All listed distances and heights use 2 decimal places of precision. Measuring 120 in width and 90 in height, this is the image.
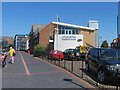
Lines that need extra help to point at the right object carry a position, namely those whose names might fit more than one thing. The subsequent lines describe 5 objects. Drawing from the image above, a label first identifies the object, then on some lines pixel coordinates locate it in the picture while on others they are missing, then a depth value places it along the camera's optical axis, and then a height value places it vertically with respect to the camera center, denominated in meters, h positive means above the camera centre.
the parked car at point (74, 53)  13.18 -0.88
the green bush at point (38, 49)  18.24 -0.58
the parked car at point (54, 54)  12.85 -1.01
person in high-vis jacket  10.19 -0.66
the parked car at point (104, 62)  5.03 -0.83
